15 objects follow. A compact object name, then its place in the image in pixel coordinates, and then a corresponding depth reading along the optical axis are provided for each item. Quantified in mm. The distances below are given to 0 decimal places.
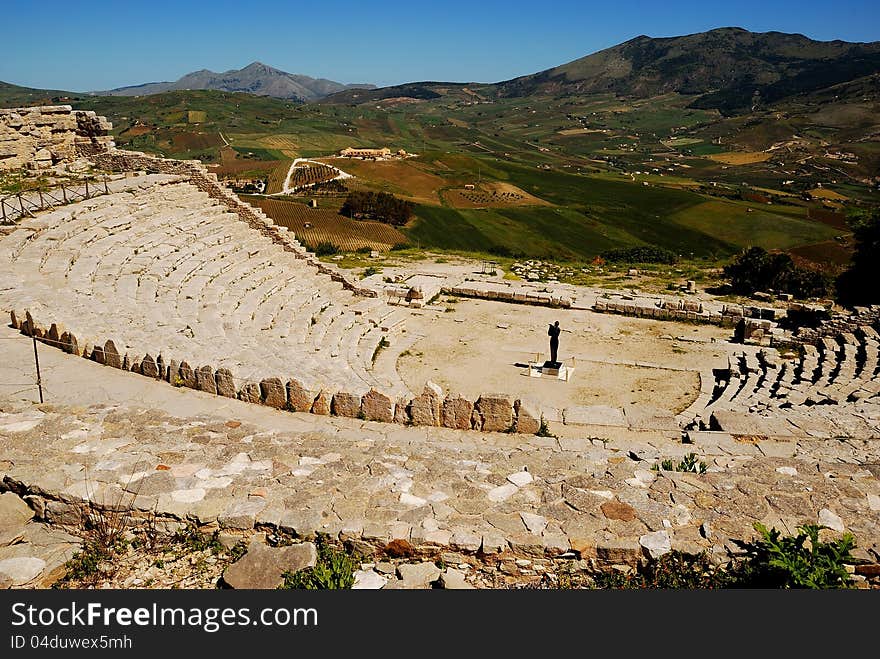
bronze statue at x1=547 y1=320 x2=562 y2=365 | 16766
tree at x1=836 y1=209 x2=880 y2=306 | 26312
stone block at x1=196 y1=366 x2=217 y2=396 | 10523
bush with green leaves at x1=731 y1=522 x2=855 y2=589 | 5285
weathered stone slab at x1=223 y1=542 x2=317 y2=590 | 5395
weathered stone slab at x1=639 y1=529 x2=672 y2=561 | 5938
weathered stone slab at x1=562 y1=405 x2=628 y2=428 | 12688
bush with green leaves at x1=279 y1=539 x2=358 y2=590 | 5316
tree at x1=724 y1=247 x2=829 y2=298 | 26797
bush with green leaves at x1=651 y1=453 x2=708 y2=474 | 8439
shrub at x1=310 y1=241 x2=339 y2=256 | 34969
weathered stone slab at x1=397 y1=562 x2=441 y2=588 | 5621
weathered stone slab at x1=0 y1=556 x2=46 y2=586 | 5352
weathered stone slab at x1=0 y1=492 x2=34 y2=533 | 6148
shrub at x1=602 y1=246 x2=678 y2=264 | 41456
